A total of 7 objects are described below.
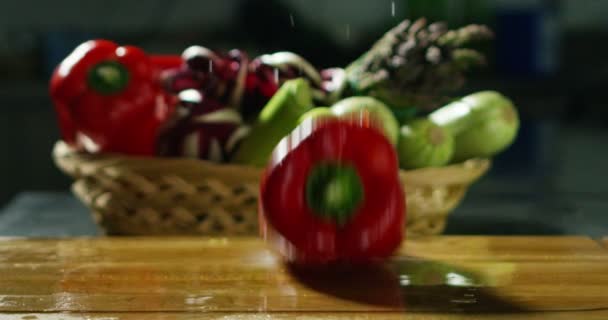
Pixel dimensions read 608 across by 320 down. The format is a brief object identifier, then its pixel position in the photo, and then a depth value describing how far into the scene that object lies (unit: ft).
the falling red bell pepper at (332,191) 2.72
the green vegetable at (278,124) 3.33
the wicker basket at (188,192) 3.23
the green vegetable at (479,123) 3.58
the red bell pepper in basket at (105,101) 3.52
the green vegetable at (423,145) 3.37
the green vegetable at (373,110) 3.33
